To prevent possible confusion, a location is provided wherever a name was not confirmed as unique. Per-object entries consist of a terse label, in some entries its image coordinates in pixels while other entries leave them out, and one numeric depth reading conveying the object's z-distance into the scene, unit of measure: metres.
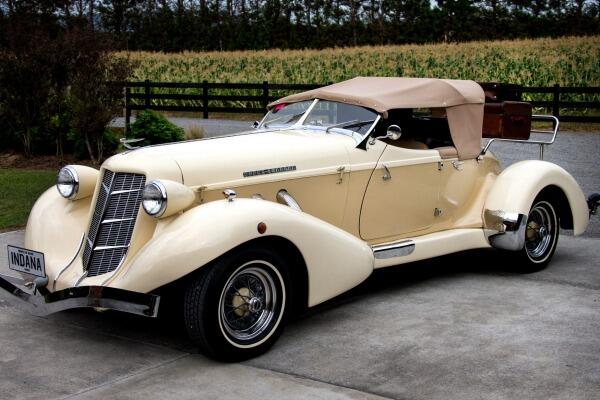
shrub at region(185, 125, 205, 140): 15.73
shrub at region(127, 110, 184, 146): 13.87
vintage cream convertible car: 5.28
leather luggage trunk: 8.13
